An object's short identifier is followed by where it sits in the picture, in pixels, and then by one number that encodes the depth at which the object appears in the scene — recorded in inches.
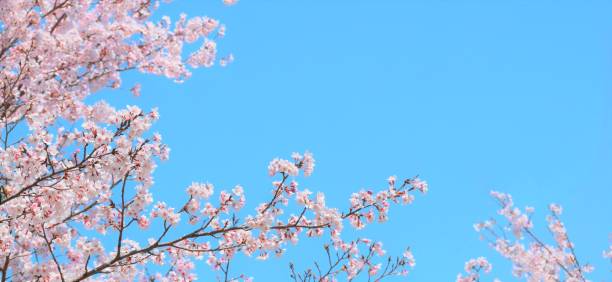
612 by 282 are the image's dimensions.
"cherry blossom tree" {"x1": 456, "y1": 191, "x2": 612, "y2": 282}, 405.1
